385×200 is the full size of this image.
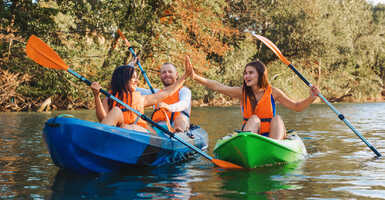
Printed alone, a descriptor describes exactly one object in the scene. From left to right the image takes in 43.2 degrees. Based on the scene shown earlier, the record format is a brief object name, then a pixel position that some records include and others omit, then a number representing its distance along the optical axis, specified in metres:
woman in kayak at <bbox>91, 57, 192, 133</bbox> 5.11
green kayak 5.06
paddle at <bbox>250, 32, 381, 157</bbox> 6.41
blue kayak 4.55
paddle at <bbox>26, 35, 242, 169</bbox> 5.32
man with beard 6.34
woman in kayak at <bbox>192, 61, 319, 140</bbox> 5.58
